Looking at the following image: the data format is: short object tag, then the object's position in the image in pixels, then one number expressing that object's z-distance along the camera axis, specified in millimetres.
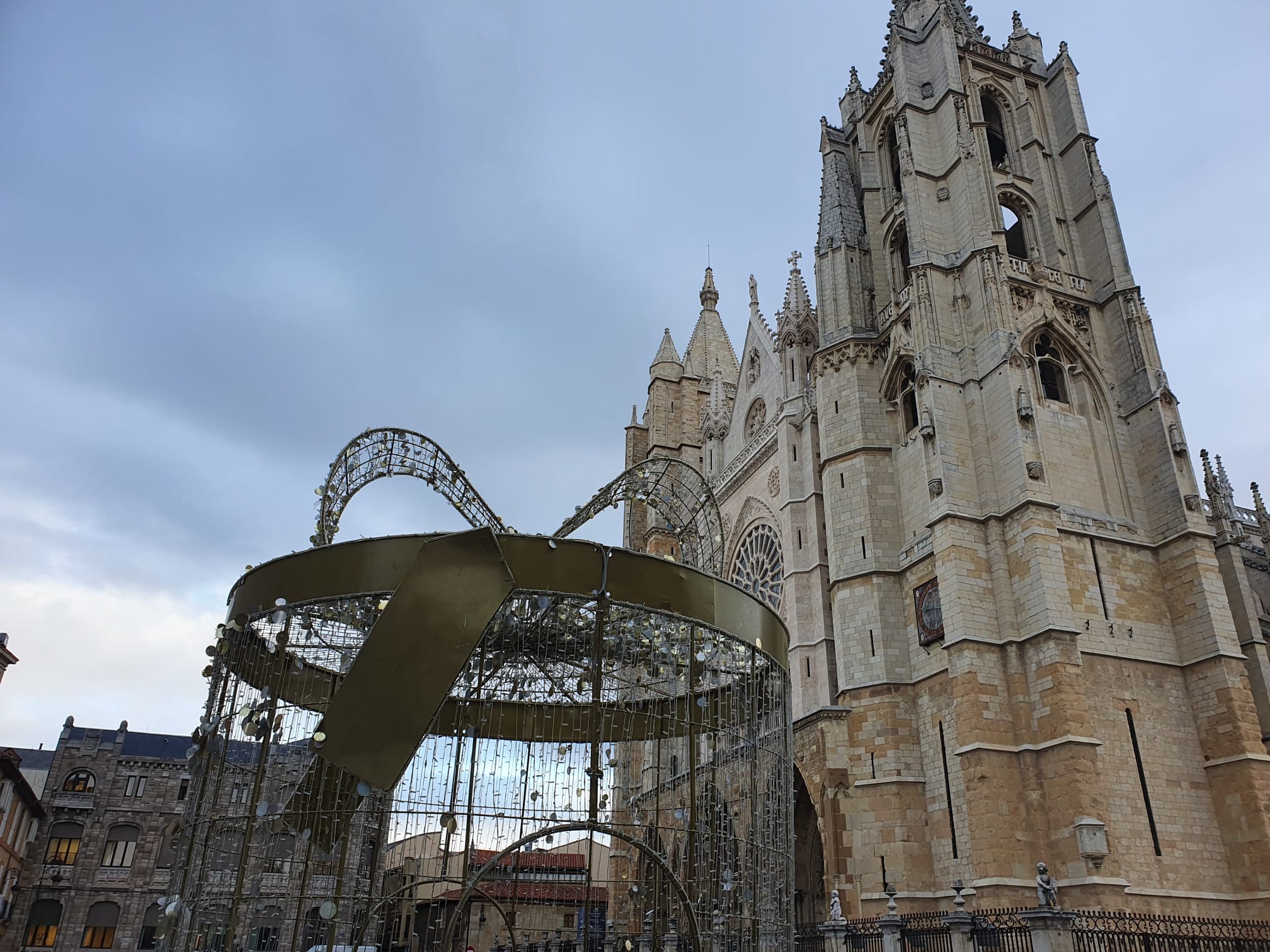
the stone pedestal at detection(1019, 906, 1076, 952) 14320
